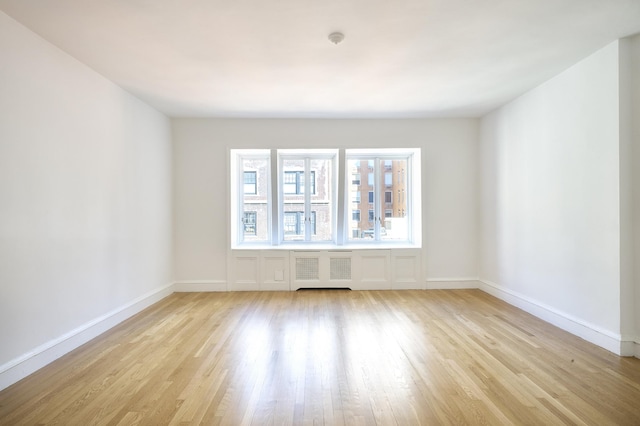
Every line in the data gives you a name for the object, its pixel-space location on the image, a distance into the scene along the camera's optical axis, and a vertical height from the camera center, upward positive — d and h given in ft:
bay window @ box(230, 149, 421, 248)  19.21 +1.06
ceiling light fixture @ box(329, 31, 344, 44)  9.16 +4.99
